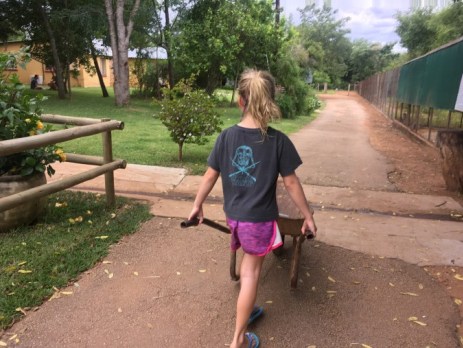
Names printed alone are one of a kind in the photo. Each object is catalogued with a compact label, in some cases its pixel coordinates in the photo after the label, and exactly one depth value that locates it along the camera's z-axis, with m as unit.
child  2.47
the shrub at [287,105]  18.83
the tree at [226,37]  19.42
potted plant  4.10
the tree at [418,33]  27.69
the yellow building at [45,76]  38.47
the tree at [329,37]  59.38
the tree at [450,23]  20.31
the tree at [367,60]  67.00
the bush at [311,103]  21.76
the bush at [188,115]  7.46
